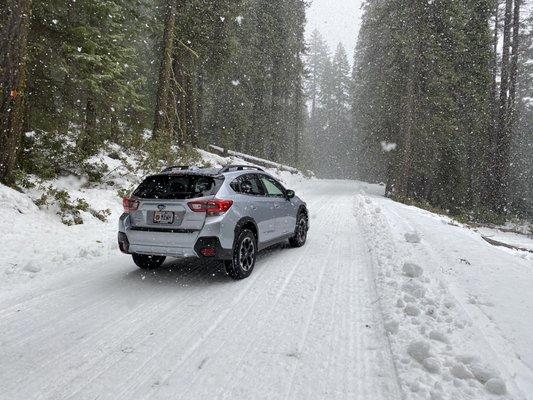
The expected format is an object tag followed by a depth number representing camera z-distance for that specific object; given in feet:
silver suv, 18.12
